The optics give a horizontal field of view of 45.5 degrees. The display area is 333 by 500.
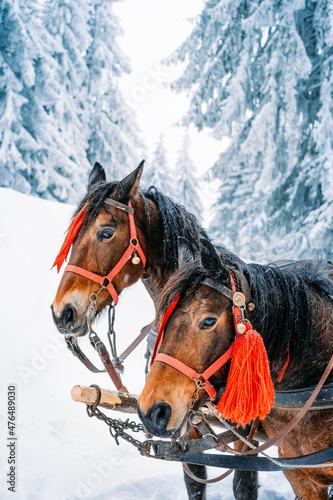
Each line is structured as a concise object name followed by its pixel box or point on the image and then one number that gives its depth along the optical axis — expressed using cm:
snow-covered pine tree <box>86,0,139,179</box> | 1352
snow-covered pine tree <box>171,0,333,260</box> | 726
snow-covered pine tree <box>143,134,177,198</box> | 1755
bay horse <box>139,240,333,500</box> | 152
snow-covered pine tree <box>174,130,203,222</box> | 1870
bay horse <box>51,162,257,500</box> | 234
